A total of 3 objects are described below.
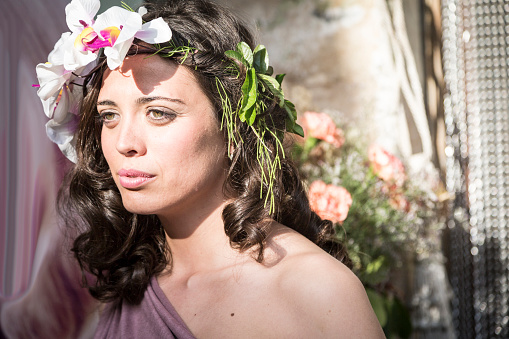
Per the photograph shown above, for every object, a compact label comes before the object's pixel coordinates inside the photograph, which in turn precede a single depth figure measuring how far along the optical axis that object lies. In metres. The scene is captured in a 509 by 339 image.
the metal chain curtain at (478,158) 3.06
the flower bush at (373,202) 2.48
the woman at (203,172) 1.42
